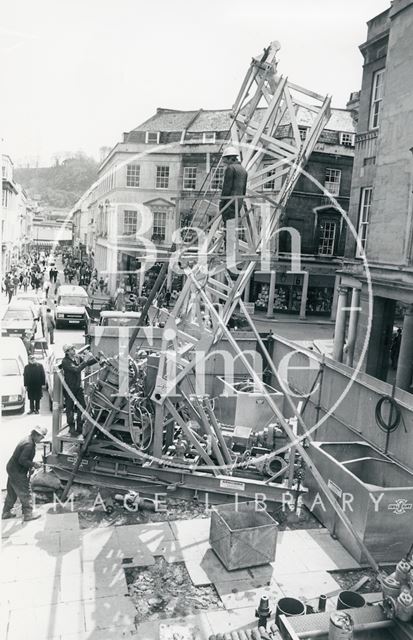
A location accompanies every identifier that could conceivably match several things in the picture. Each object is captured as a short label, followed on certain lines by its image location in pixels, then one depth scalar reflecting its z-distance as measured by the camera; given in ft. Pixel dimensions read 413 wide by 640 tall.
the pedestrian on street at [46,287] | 111.24
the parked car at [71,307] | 86.33
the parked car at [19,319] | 66.90
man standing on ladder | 31.60
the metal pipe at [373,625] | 21.36
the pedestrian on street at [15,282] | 105.65
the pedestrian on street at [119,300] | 89.02
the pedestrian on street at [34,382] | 44.96
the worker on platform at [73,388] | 36.09
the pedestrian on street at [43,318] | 70.24
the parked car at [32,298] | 88.94
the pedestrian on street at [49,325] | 69.10
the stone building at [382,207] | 54.44
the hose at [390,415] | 33.68
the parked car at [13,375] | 45.01
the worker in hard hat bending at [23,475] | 28.76
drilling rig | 33.35
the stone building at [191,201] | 122.21
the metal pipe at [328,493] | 26.11
